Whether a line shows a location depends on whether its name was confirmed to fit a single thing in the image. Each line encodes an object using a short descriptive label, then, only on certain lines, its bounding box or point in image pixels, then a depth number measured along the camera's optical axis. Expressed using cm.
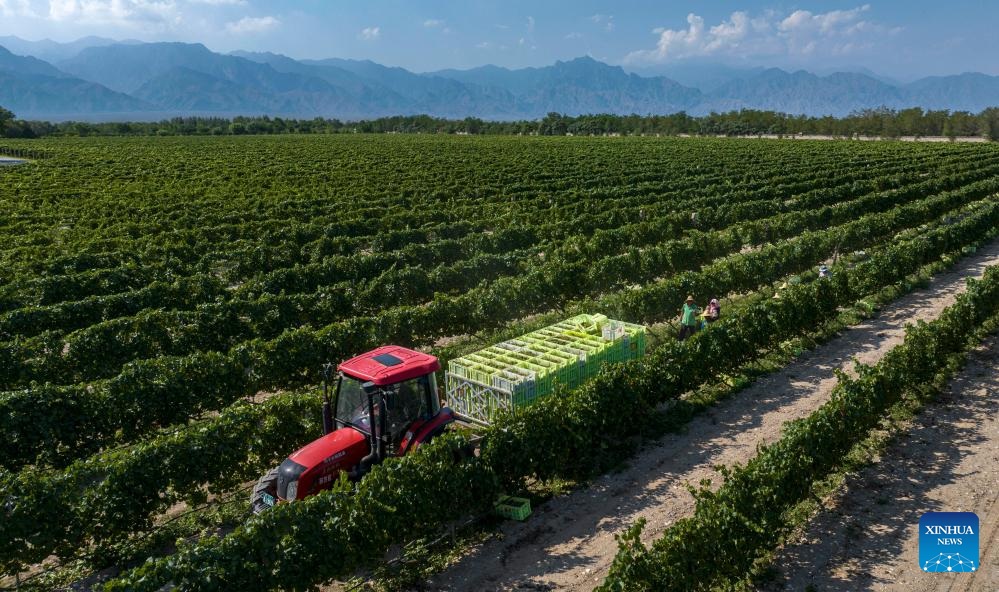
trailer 1247
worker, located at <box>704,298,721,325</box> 1853
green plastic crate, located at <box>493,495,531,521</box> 1070
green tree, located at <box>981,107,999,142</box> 11425
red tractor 968
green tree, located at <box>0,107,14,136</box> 11675
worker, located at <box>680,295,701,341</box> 1752
